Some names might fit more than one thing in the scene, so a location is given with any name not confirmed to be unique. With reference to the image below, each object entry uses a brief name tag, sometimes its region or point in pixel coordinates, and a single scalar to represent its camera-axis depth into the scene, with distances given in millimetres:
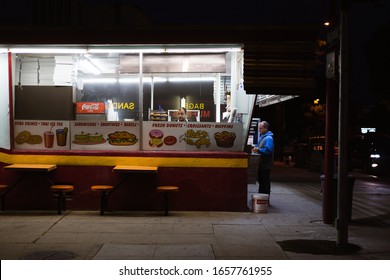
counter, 9984
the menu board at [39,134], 10289
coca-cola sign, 10609
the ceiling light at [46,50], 10070
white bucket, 9980
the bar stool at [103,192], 9406
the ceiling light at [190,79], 12164
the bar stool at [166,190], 9359
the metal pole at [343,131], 7055
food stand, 9992
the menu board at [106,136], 10266
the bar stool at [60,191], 9375
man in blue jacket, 10969
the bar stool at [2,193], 9586
